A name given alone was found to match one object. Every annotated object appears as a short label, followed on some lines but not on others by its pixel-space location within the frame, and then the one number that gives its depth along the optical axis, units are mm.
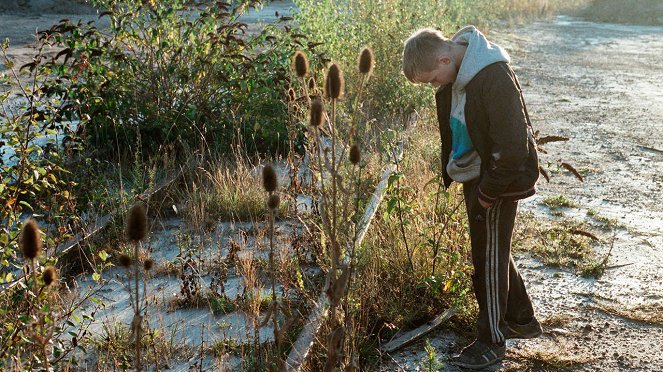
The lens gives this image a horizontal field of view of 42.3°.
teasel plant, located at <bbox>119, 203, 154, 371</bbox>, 2580
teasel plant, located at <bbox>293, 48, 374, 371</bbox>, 2982
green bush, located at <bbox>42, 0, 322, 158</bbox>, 8312
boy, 4090
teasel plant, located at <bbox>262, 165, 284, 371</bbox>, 3002
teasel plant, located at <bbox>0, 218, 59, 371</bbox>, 2498
